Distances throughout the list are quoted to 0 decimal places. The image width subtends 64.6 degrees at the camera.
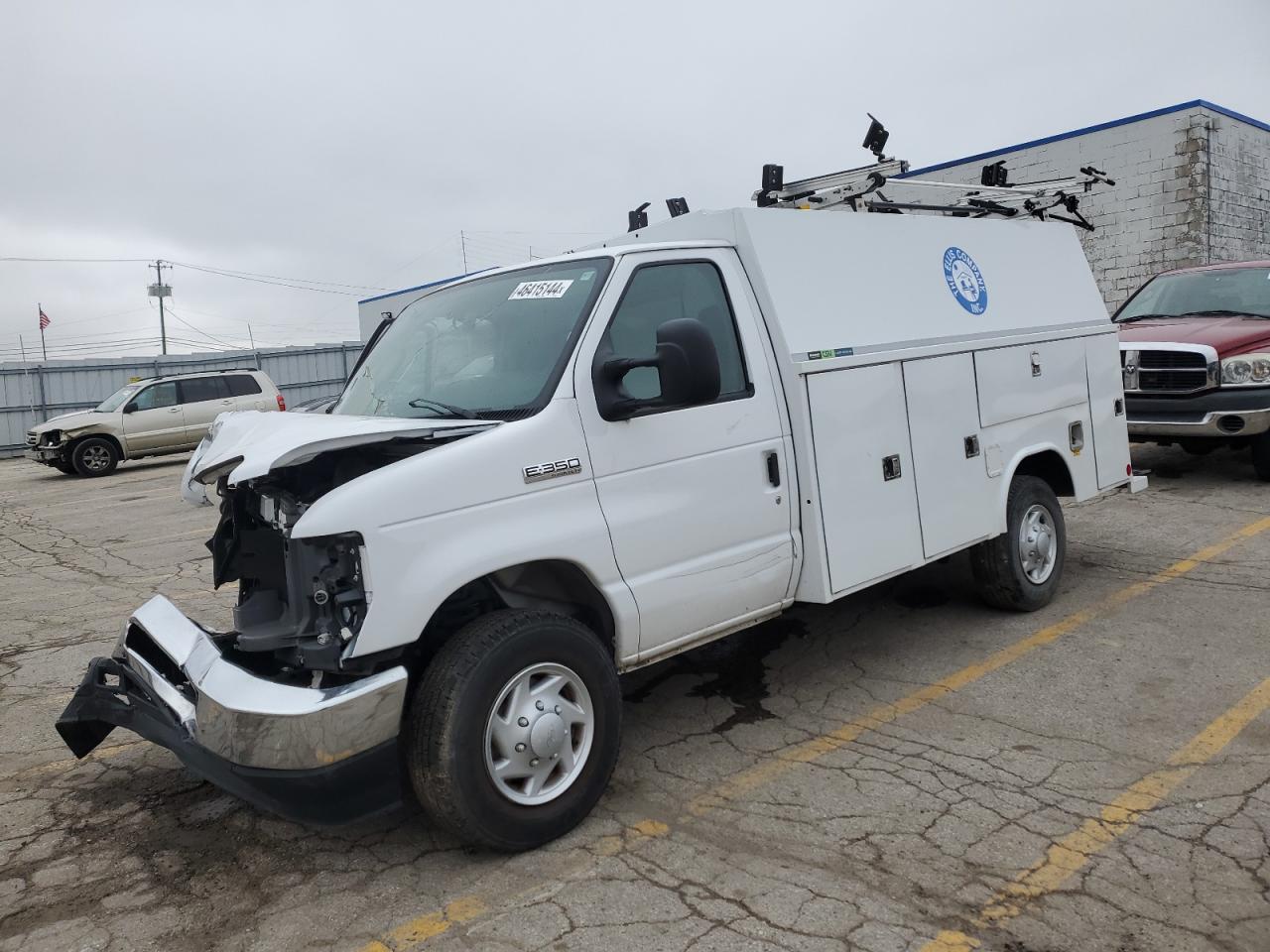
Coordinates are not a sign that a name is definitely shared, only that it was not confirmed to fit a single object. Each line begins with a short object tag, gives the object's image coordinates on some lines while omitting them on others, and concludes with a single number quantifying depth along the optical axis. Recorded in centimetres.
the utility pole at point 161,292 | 6506
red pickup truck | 889
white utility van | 317
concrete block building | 1744
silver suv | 1803
